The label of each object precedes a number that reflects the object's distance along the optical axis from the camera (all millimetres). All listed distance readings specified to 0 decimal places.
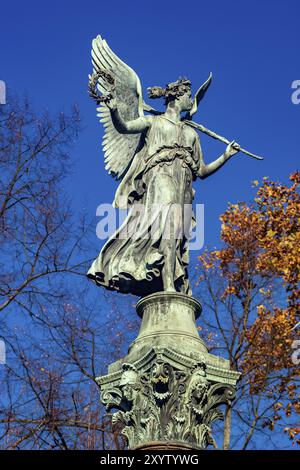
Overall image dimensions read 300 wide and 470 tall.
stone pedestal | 10055
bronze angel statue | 11469
